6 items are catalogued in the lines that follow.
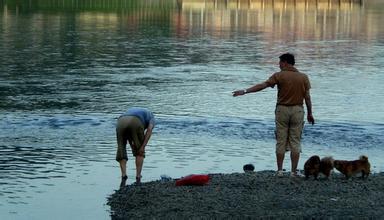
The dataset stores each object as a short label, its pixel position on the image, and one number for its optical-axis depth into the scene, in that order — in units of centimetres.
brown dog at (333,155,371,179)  1600
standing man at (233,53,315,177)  1551
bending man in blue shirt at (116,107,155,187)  1631
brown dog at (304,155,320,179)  1566
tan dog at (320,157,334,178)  1582
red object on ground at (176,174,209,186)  1580
